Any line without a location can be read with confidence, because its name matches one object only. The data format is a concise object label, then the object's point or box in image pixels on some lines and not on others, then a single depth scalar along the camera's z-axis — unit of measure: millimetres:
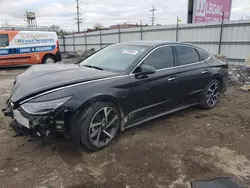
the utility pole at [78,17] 46238
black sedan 2539
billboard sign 11938
